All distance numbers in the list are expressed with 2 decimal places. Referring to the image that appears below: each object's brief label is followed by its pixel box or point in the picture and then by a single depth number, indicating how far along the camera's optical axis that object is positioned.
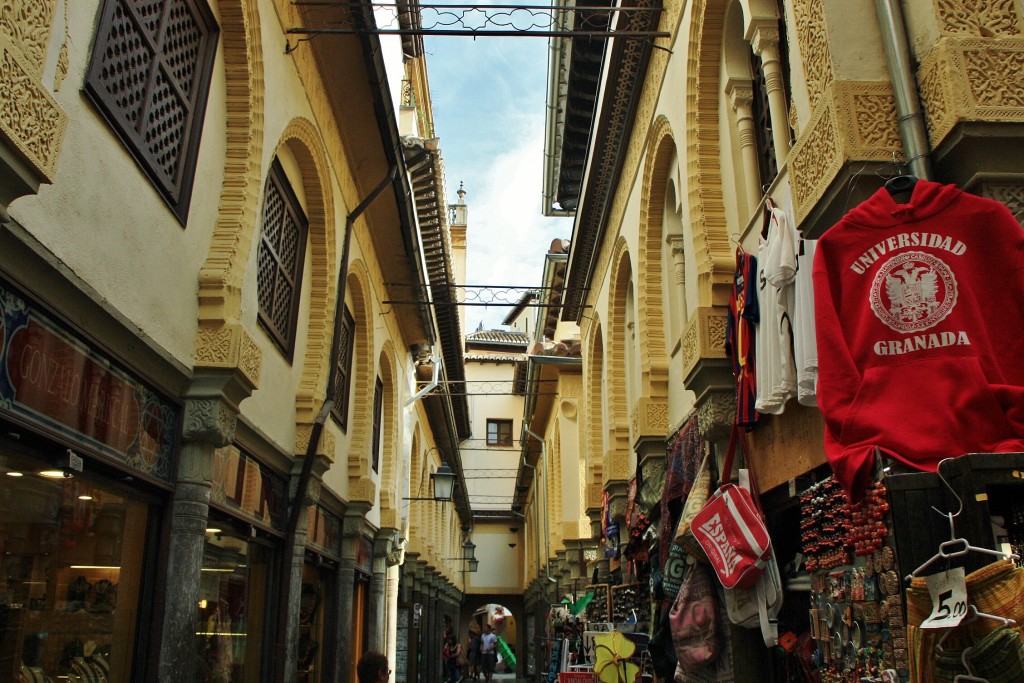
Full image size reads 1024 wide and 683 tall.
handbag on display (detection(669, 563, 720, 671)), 5.93
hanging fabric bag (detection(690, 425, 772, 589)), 5.11
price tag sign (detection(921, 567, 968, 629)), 2.36
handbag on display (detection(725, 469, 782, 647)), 5.07
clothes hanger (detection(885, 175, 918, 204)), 3.72
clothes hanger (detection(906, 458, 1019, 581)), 2.39
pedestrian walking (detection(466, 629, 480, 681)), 28.67
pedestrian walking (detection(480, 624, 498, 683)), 25.81
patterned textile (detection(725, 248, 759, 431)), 5.42
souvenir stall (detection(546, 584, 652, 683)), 7.86
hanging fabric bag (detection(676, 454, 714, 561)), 5.96
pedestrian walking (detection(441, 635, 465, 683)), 23.88
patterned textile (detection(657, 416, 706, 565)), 7.43
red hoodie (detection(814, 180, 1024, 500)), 3.31
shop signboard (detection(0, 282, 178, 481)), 3.89
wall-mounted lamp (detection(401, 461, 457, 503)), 16.50
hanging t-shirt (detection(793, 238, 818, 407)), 4.29
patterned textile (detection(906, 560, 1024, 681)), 2.30
